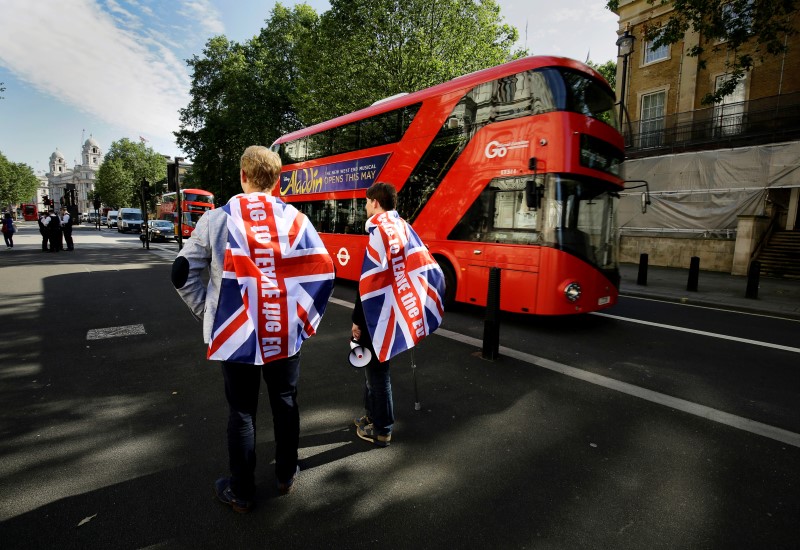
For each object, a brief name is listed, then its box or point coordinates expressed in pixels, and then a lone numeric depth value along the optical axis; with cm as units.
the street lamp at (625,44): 1295
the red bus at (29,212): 6906
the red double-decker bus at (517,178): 590
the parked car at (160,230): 2880
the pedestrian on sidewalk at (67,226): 1728
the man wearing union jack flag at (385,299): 290
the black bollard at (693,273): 1012
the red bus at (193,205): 2892
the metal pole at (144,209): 2015
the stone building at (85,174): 13200
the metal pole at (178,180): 1211
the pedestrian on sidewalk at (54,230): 1686
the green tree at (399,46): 1675
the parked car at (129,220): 3922
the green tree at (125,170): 7450
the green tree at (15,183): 7025
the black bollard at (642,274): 1141
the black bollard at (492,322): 480
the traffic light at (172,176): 1327
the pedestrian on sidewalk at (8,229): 1761
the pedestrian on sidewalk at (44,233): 1705
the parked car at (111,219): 5347
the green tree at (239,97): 2977
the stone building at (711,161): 1427
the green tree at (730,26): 971
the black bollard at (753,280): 947
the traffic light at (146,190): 2070
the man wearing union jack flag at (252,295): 212
